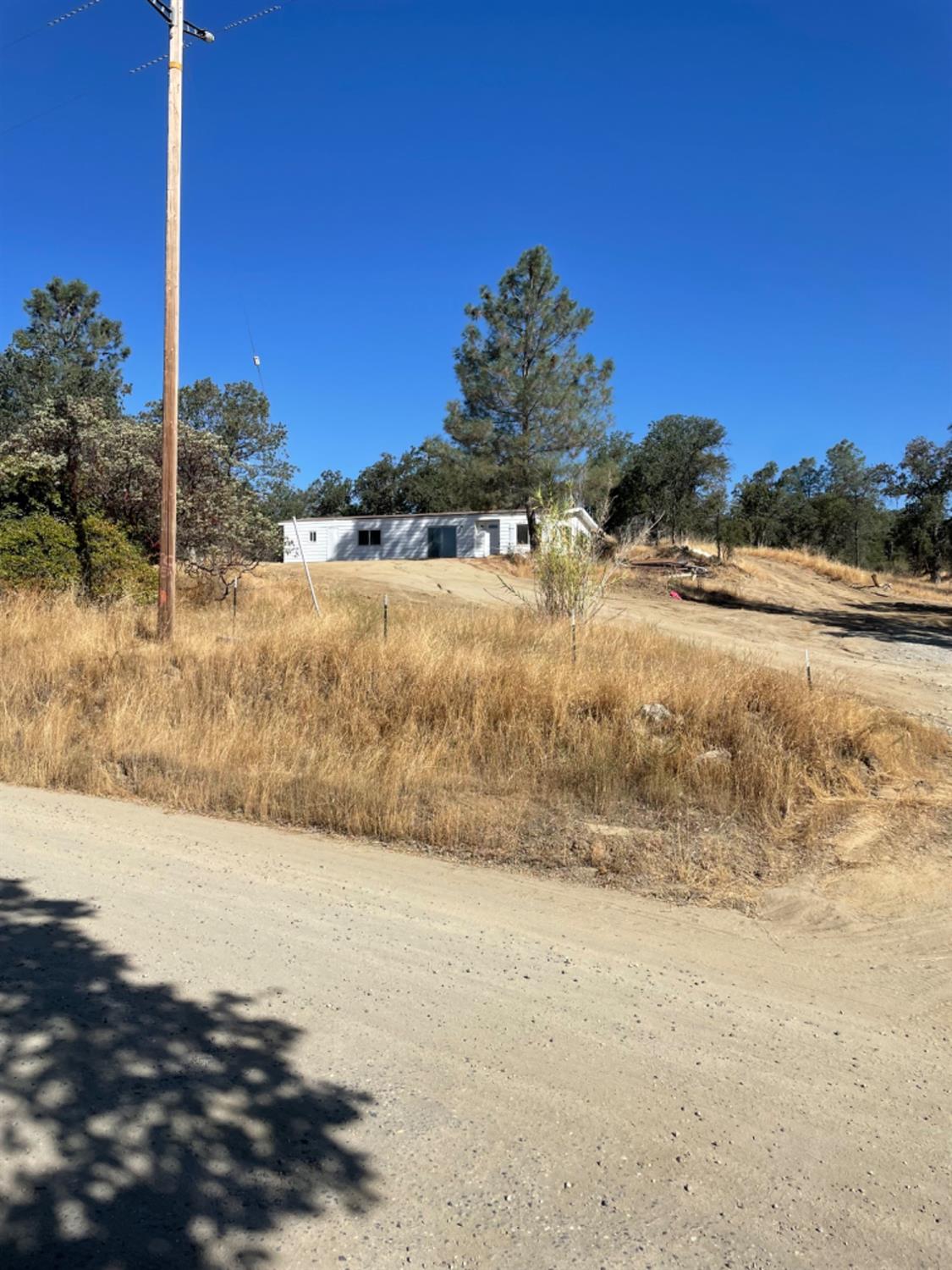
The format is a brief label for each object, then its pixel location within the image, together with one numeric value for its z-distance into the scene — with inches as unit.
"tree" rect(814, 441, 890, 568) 2060.8
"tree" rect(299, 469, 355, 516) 2736.2
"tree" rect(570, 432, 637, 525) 1237.7
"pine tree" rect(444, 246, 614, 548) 1286.9
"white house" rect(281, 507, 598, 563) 1643.7
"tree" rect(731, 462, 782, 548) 1988.2
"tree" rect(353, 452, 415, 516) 2655.0
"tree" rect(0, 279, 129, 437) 1390.3
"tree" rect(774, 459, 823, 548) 2050.3
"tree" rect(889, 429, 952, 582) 1270.9
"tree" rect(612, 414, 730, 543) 1878.7
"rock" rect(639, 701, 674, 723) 276.2
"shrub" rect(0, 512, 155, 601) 561.0
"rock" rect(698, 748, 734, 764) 249.6
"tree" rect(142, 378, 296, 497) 1599.4
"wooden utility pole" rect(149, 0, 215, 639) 434.9
